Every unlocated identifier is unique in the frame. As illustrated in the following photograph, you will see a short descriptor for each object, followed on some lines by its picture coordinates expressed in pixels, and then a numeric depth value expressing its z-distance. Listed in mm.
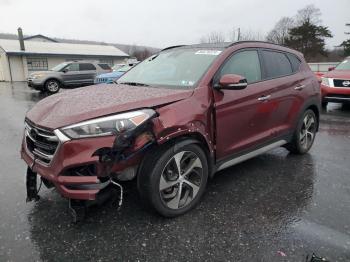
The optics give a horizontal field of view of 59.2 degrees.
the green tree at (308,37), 45188
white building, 30141
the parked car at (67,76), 16750
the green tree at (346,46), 43000
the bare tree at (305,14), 54531
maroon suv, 2562
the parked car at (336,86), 8977
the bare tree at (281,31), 51194
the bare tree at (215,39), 41366
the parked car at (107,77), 13544
